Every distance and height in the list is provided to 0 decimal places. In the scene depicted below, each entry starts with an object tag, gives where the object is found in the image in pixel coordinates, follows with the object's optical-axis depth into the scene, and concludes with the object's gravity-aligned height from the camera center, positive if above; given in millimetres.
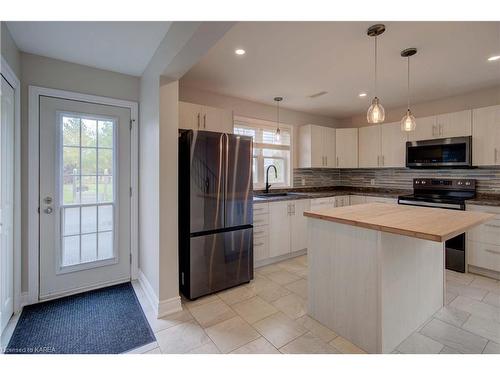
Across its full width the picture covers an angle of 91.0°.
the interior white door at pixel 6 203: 1882 -137
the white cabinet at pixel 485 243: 2814 -669
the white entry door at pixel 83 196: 2381 -98
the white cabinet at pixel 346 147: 4566 +741
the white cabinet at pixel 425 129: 3561 +853
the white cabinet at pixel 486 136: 3033 +652
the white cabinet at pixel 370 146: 4234 +715
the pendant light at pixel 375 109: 1922 +632
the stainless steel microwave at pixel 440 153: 3248 +484
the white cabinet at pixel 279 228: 3189 -573
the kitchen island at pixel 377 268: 1617 -611
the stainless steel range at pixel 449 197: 3053 -142
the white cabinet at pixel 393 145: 3913 +682
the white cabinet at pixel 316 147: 4246 +712
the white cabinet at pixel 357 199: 4168 -212
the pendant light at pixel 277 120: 4062 +1126
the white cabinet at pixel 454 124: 3254 +863
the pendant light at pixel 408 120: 2243 +620
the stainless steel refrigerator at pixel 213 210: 2367 -241
